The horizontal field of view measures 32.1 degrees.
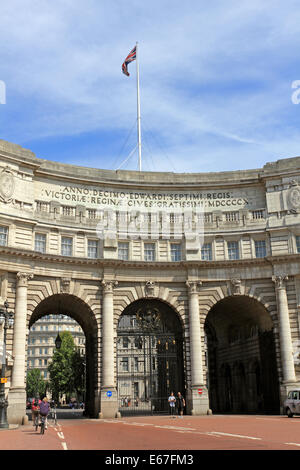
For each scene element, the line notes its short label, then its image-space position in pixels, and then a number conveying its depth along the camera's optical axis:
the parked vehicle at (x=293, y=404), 34.78
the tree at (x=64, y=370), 98.25
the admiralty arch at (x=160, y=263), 44.75
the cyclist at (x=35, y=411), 32.37
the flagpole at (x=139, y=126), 54.28
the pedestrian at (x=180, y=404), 42.66
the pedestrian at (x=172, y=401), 42.24
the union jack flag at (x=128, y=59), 54.28
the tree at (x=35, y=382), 128.40
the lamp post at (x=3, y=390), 31.30
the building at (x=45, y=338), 131.88
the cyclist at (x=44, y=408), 26.31
